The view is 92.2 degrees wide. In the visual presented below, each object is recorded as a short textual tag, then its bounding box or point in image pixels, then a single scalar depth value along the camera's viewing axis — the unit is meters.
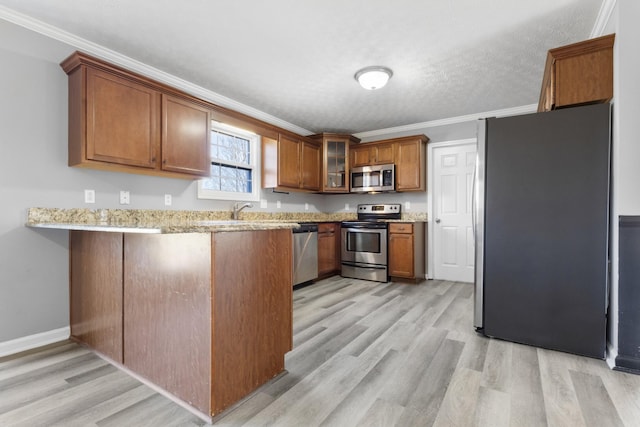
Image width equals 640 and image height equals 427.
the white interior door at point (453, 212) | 4.52
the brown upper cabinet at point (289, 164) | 4.34
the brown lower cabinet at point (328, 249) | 4.65
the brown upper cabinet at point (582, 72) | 2.08
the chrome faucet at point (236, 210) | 3.89
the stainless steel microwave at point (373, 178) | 4.82
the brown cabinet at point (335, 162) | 5.08
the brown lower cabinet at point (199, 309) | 1.46
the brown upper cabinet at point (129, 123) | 2.33
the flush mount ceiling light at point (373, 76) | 3.00
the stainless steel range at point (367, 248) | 4.54
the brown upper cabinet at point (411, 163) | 4.64
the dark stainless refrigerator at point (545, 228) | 2.12
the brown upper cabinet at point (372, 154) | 4.91
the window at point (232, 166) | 3.79
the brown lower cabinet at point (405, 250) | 4.36
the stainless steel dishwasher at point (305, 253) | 4.11
